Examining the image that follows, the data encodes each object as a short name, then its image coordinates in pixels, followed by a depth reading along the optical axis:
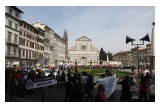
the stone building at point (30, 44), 33.45
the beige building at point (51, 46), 46.17
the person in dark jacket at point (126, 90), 6.43
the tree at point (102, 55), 83.55
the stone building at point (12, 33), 27.81
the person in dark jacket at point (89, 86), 7.32
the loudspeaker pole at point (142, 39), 13.80
